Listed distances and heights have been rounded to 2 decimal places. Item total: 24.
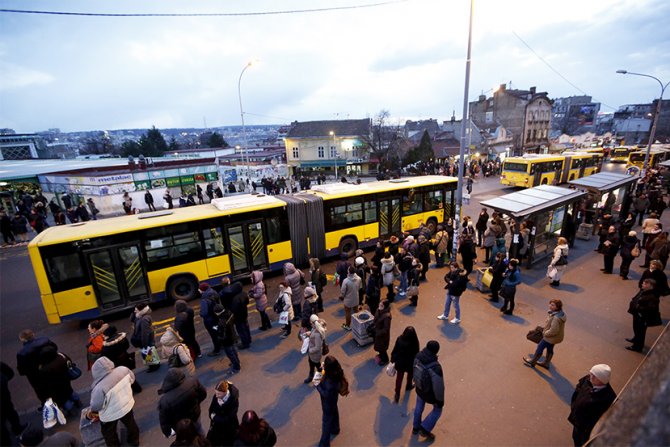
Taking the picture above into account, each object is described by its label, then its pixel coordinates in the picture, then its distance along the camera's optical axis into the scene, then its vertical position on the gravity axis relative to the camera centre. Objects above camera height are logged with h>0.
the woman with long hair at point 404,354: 5.54 -3.78
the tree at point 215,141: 72.88 +1.86
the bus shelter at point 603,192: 14.91 -3.09
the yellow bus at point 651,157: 31.59 -3.13
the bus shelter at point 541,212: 11.15 -2.88
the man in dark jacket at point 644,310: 6.61 -3.81
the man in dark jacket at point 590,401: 4.32 -3.70
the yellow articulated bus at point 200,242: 8.52 -2.95
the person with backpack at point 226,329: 6.64 -3.71
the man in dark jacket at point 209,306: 6.76 -3.28
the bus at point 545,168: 25.67 -3.14
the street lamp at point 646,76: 19.92 +2.43
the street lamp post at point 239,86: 21.20 +4.42
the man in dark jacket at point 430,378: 4.80 -3.58
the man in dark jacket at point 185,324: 6.62 -3.59
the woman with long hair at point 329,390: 4.86 -3.80
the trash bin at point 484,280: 9.79 -4.44
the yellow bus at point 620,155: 41.94 -3.67
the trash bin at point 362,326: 7.64 -4.39
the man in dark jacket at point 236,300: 7.15 -3.36
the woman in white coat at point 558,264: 9.62 -4.06
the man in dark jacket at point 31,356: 5.67 -3.43
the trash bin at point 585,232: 14.40 -4.58
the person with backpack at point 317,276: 8.56 -3.53
